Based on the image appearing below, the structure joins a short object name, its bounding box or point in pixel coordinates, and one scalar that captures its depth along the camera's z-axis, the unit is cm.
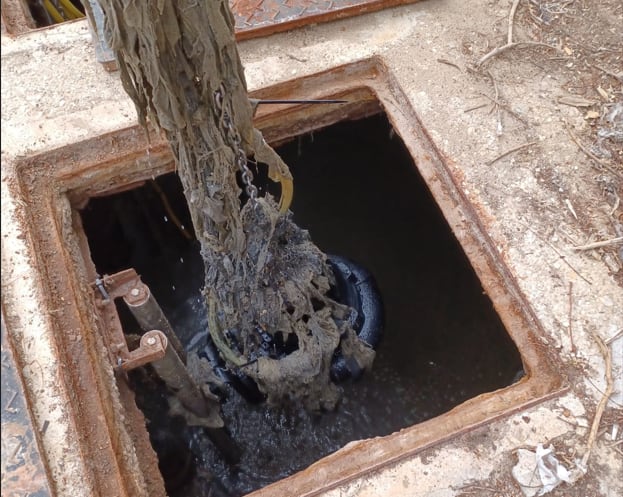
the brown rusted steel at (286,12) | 261
